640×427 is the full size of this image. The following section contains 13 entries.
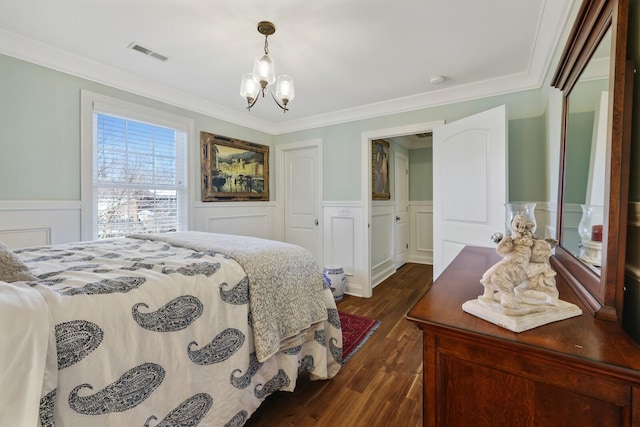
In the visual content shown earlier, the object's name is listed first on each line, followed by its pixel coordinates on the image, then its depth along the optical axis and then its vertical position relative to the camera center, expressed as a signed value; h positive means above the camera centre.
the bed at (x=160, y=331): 0.80 -0.48
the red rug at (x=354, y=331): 2.25 -1.13
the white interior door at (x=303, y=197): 3.91 +0.14
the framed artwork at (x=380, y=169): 3.90 +0.57
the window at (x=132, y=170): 2.42 +0.35
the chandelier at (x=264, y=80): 1.75 +0.84
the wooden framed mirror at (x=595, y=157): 0.74 +0.18
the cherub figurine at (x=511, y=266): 0.78 -0.16
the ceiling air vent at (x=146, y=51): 2.09 +1.20
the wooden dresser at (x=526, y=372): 0.59 -0.39
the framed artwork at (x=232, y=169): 3.25 +0.48
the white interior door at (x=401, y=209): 4.87 -0.02
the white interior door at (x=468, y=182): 2.34 +0.24
